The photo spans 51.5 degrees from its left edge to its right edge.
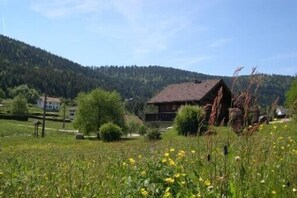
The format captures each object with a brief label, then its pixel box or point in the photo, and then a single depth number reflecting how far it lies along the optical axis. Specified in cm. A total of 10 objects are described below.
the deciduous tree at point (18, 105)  8631
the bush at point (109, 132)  3278
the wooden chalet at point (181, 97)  4189
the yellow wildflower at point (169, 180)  340
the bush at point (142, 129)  4374
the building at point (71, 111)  12932
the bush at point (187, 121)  2824
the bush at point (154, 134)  2675
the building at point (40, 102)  14322
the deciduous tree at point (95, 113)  4229
